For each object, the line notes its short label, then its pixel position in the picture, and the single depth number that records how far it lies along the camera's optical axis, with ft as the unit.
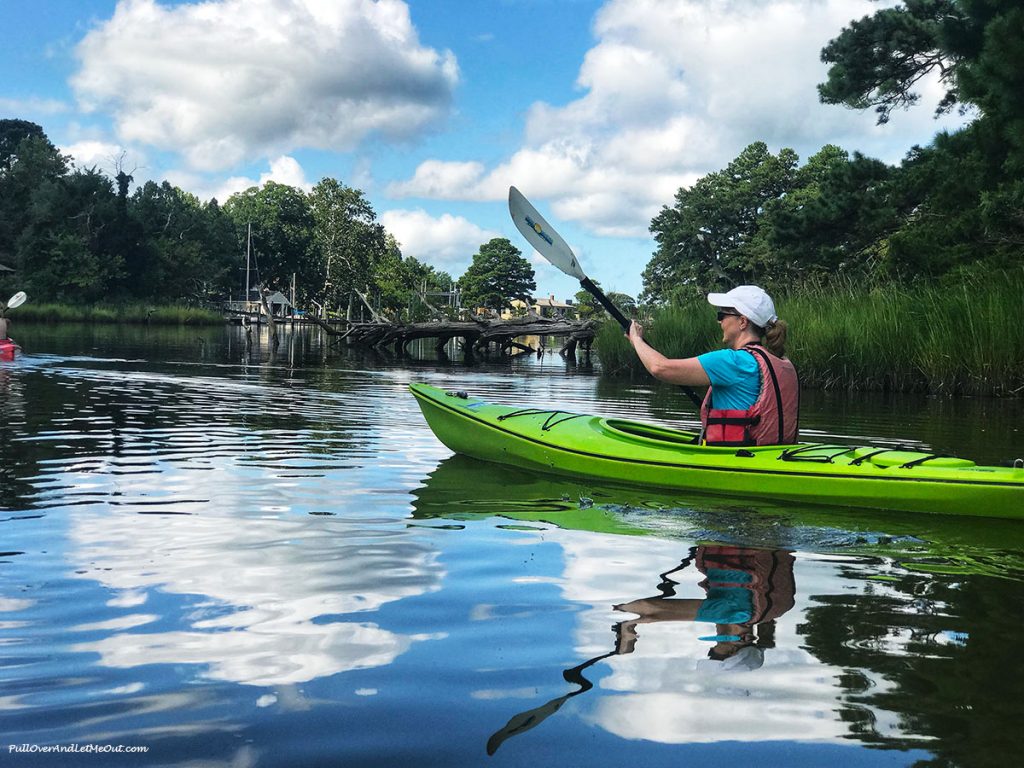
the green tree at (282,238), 258.57
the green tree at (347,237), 225.97
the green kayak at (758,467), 16.11
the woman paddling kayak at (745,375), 17.08
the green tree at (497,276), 303.48
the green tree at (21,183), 189.98
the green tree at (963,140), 37.47
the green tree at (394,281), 236.43
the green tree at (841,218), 53.01
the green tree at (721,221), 147.84
